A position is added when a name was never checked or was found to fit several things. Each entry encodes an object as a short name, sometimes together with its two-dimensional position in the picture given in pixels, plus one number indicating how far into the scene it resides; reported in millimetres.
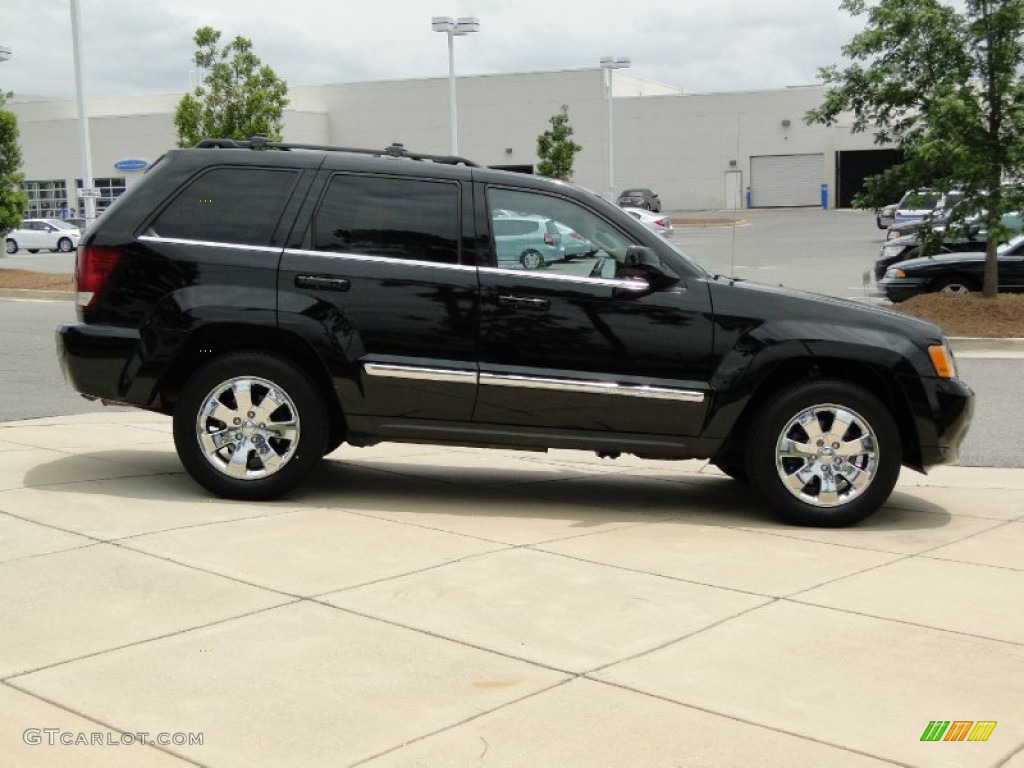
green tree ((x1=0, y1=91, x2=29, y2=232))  32250
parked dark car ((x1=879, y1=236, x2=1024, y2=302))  20141
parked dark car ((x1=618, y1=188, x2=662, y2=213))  61156
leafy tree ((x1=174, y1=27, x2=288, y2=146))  27891
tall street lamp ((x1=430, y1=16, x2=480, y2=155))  37875
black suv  7207
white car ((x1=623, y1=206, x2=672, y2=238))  42962
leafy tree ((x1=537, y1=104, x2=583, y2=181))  50188
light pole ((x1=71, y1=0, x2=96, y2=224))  28828
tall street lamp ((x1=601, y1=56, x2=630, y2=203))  52594
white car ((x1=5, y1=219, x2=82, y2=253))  50534
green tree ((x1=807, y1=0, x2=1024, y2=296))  18094
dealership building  70375
